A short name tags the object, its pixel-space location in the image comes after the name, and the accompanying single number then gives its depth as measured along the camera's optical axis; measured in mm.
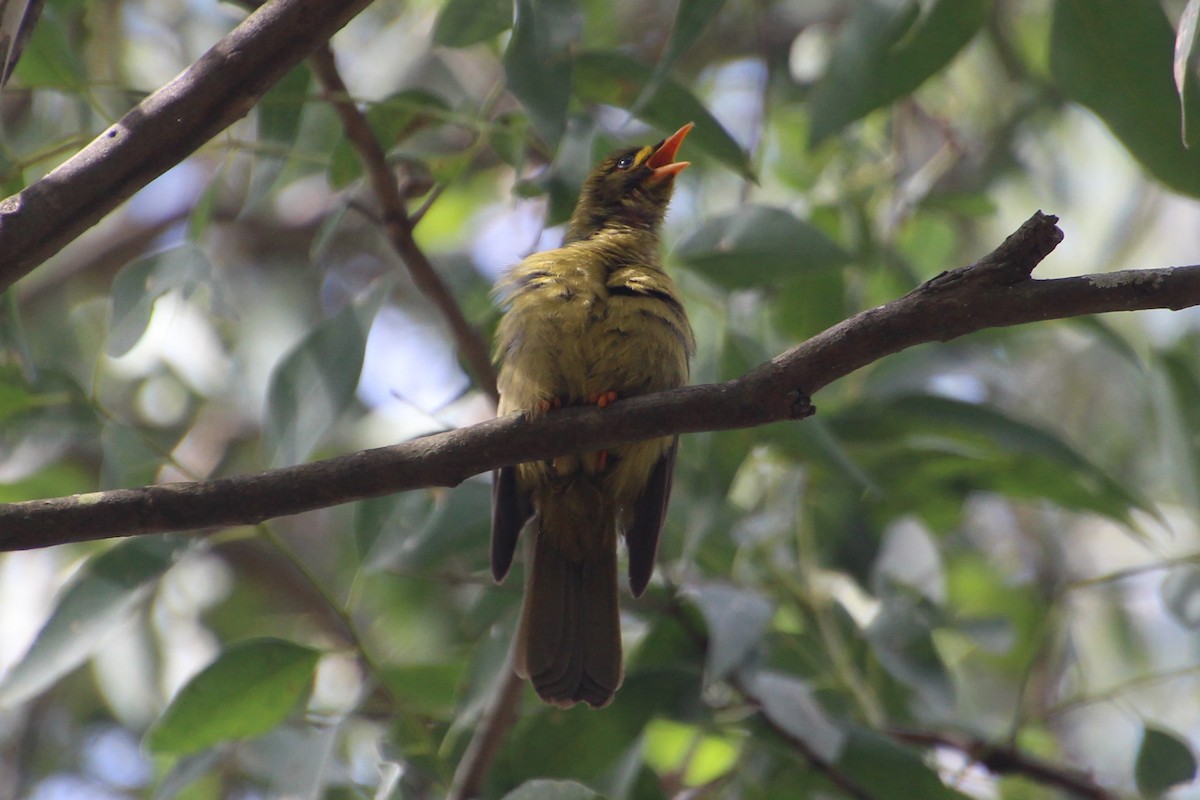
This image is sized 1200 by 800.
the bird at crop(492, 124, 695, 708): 7102
